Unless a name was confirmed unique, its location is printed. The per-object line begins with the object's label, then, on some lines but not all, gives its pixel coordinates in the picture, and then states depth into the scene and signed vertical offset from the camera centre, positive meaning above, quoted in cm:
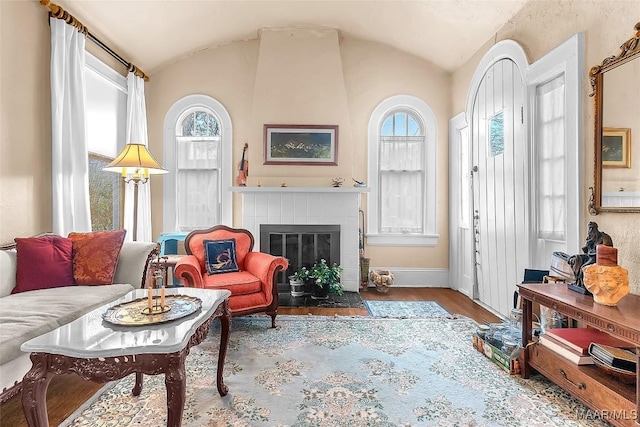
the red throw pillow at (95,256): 267 -36
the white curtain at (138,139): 429 +95
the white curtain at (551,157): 271 +46
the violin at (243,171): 451 +54
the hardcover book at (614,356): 171 -75
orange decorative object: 179 -36
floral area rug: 179 -109
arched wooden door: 316 +27
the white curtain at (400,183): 490 +41
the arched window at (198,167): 483 +63
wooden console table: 157 -86
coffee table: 130 -58
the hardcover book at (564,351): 189 -82
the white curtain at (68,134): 299 +71
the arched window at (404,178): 485 +48
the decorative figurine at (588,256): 204 -28
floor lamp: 329 +48
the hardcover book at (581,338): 193 -75
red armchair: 288 -61
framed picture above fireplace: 456 +90
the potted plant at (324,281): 406 -83
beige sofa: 169 -58
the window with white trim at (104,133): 369 +92
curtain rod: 293 +177
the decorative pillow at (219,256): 331 -45
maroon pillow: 246 -39
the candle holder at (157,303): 166 -48
